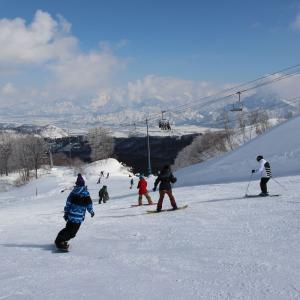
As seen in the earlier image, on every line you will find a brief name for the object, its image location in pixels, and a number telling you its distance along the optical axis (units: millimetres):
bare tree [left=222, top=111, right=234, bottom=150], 86575
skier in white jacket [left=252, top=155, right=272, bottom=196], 16906
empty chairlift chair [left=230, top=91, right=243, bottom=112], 40500
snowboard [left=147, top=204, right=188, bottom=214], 16025
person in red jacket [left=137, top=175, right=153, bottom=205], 20108
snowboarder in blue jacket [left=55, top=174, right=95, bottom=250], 10125
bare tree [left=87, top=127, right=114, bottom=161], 126025
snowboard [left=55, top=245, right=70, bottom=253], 10102
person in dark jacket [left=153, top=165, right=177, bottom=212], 15508
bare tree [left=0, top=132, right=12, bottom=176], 120700
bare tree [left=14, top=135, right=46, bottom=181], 106125
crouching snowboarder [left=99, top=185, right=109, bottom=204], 28062
